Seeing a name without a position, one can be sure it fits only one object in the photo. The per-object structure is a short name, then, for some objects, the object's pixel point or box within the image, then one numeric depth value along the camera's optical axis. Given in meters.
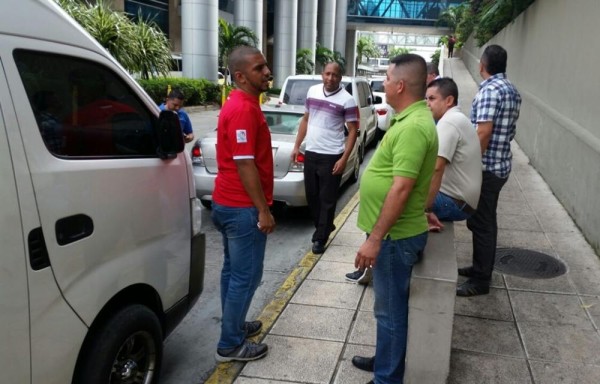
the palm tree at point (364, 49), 75.07
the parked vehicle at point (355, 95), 9.55
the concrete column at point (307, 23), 37.91
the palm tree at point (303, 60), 36.97
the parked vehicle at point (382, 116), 14.25
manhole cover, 4.92
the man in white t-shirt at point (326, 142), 5.45
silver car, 6.41
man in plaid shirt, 4.12
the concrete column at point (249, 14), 28.38
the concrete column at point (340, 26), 49.72
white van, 2.01
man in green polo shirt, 2.58
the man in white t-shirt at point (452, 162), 3.53
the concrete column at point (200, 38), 23.25
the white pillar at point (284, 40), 32.91
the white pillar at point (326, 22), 44.41
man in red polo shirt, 3.08
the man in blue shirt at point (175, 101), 6.69
